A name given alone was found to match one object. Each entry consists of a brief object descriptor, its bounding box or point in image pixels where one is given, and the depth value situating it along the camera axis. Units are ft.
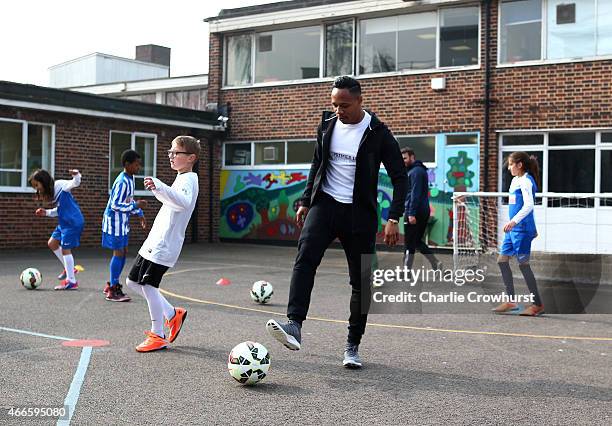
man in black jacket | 19.88
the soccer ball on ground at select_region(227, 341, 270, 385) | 17.78
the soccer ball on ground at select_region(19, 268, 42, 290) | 35.99
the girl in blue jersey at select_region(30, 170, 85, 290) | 35.65
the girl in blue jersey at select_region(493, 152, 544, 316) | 30.55
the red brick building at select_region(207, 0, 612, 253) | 58.29
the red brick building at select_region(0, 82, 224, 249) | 60.85
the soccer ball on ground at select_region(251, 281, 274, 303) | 32.78
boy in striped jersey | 32.19
